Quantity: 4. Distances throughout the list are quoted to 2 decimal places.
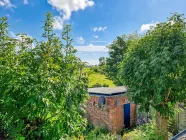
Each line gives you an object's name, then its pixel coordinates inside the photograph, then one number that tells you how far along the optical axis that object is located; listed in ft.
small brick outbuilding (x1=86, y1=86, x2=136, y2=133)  29.43
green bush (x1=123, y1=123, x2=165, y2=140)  19.10
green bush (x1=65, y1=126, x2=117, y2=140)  21.88
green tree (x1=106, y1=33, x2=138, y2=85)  71.54
